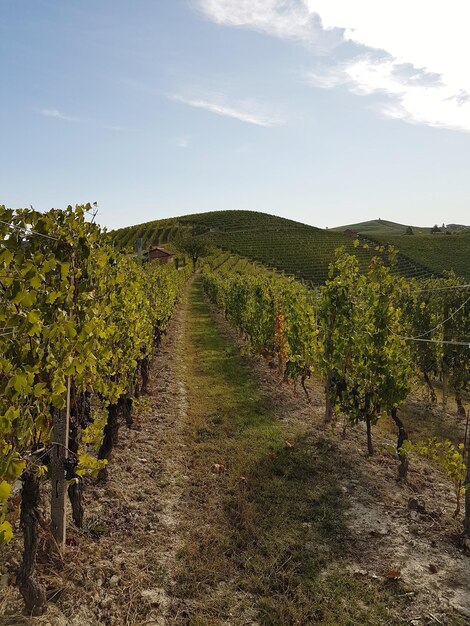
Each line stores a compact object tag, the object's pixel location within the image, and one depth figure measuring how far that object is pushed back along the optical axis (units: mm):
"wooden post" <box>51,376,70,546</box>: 4641
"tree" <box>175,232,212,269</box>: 75375
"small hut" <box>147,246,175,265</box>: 69375
